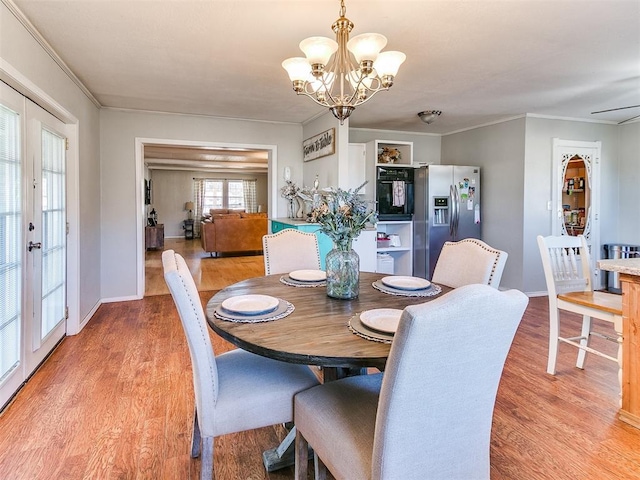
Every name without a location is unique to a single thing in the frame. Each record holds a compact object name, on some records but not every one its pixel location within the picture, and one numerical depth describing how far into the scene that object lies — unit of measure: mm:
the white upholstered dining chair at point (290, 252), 2658
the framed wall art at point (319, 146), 4371
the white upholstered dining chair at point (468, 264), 1967
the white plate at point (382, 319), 1319
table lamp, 12312
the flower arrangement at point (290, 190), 5172
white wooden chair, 2529
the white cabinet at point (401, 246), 5305
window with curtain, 12609
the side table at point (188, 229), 12270
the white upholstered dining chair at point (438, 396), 877
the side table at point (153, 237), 8789
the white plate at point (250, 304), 1519
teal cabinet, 4105
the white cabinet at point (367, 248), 4312
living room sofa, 8102
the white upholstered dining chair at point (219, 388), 1287
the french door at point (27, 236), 2184
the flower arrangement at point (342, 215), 1708
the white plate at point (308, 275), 2139
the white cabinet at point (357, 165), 5180
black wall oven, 5113
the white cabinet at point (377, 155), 5027
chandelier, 1967
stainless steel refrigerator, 5059
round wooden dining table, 1155
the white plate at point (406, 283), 1915
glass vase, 1767
